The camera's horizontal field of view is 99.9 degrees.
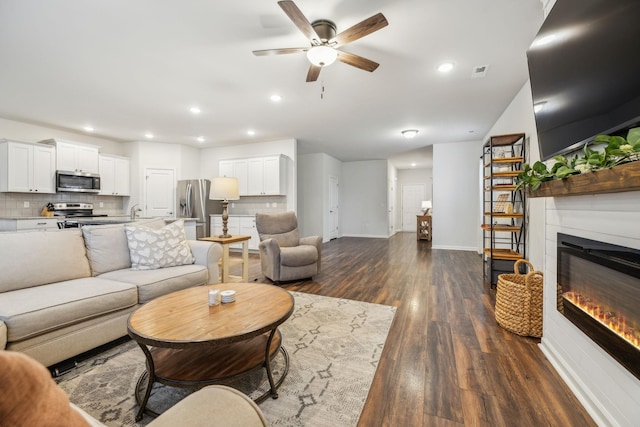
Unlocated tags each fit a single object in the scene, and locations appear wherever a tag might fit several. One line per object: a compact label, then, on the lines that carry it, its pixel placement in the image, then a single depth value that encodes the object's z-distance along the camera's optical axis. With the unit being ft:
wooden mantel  3.48
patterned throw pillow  8.43
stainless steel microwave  15.97
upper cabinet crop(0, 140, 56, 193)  14.19
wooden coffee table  4.42
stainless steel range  15.11
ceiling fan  6.19
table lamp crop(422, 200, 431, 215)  27.68
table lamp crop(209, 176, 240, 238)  11.37
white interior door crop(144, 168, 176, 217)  20.25
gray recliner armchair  11.91
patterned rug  4.62
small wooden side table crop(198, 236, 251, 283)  10.86
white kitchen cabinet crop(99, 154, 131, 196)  18.51
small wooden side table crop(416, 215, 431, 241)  26.05
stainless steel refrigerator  20.35
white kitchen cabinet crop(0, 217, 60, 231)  13.93
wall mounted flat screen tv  3.85
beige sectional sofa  5.31
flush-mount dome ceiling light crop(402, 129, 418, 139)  17.30
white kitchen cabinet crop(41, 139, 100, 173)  16.05
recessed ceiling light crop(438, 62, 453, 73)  9.36
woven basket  7.21
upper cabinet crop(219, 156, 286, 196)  19.77
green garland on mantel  3.64
